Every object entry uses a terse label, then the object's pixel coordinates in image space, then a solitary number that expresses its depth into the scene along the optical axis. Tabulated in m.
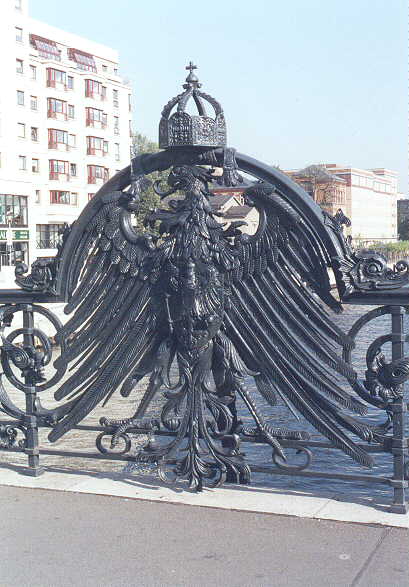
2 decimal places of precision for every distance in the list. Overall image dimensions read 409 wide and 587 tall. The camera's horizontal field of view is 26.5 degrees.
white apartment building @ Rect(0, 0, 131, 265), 48.41
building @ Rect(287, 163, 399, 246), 78.69
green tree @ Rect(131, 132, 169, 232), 82.10
